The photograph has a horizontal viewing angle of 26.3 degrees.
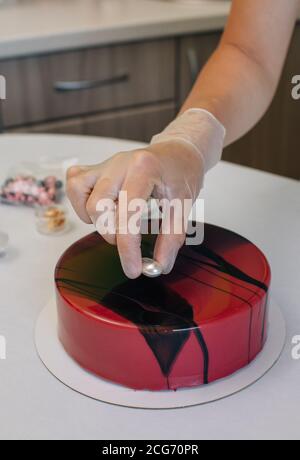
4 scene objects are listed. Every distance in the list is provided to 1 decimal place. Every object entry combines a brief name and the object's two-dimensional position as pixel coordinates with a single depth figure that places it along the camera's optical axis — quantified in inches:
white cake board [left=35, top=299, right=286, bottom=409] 23.2
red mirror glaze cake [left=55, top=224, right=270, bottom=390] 23.0
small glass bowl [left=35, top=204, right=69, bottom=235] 33.9
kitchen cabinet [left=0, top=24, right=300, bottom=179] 62.5
